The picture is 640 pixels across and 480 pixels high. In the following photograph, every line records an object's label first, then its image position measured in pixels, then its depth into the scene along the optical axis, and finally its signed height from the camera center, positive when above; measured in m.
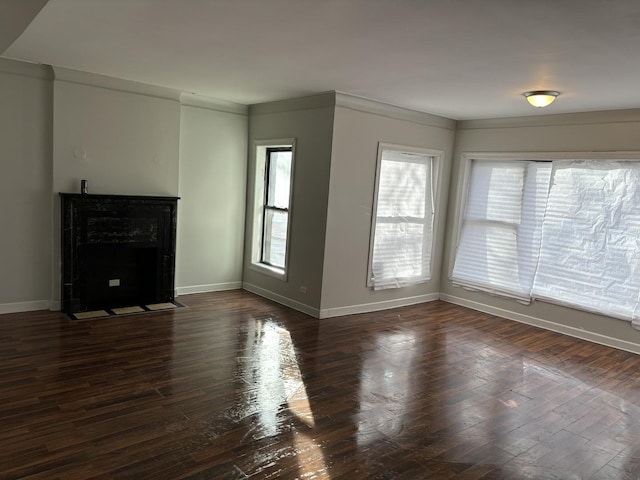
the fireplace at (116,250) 5.02 -0.89
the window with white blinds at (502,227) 5.79 -0.38
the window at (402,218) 5.83 -0.35
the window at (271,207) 6.18 -0.33
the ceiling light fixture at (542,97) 4.31 +0.95
